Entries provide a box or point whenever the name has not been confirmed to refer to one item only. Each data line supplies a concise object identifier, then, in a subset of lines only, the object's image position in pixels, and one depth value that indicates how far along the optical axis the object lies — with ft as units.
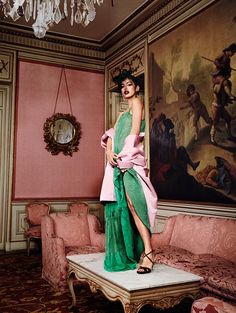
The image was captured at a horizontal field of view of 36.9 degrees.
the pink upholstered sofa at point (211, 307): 5.24
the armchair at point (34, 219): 15.29
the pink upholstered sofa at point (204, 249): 7.48
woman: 6.92
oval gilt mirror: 17.57
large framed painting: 10.82
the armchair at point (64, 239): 10.04
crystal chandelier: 8.13
